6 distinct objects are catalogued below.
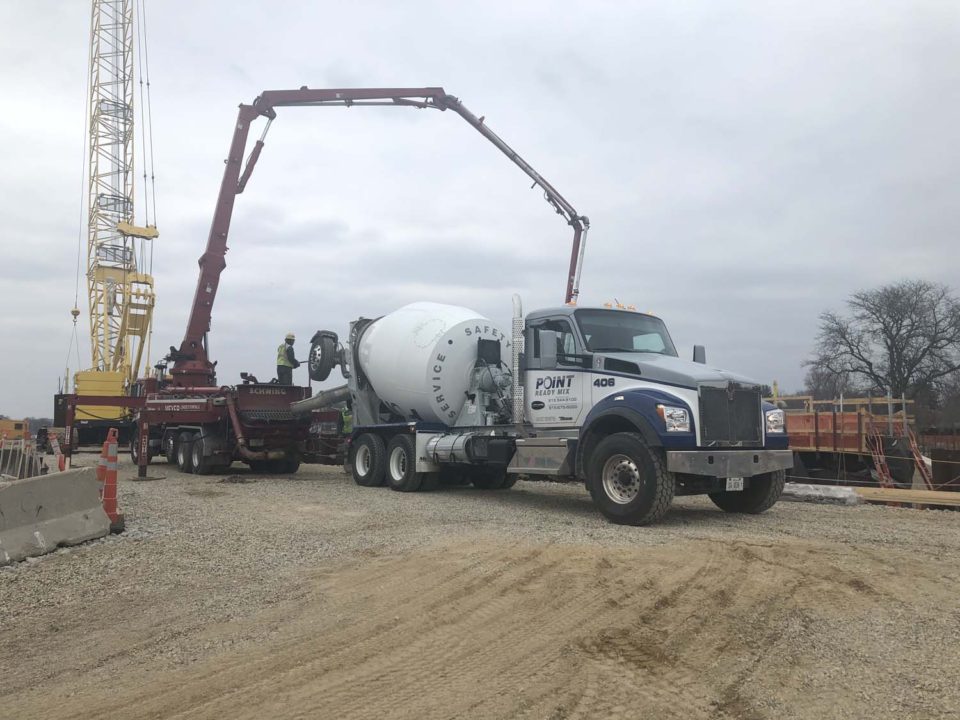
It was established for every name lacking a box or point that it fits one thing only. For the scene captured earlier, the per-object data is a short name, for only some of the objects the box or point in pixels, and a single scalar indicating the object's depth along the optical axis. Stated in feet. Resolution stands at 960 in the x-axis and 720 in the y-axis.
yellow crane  134.31
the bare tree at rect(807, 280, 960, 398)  127.95
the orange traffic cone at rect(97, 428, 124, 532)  27.27
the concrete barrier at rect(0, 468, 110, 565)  22.80
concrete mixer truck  28.68
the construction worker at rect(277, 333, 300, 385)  56.65
